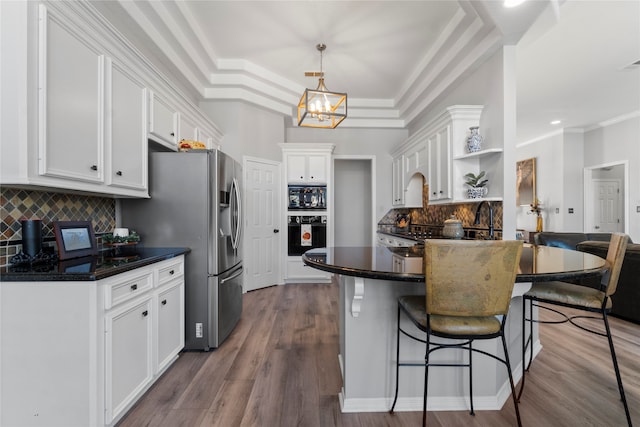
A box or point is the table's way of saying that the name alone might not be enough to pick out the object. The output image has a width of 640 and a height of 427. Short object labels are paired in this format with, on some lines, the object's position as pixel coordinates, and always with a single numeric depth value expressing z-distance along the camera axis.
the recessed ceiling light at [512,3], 2.09
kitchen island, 1.72
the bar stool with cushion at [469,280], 1.22
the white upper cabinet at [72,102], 1.38
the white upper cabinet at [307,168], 4.85
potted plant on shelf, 3.11
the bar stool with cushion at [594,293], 1.57
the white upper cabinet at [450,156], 3.15
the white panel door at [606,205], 6.12
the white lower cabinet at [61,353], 1.34
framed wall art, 6.97
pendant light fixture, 2.93
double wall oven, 4.82
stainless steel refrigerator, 2.43
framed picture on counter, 1.74
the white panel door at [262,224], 4.42
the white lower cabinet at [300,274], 4.82
